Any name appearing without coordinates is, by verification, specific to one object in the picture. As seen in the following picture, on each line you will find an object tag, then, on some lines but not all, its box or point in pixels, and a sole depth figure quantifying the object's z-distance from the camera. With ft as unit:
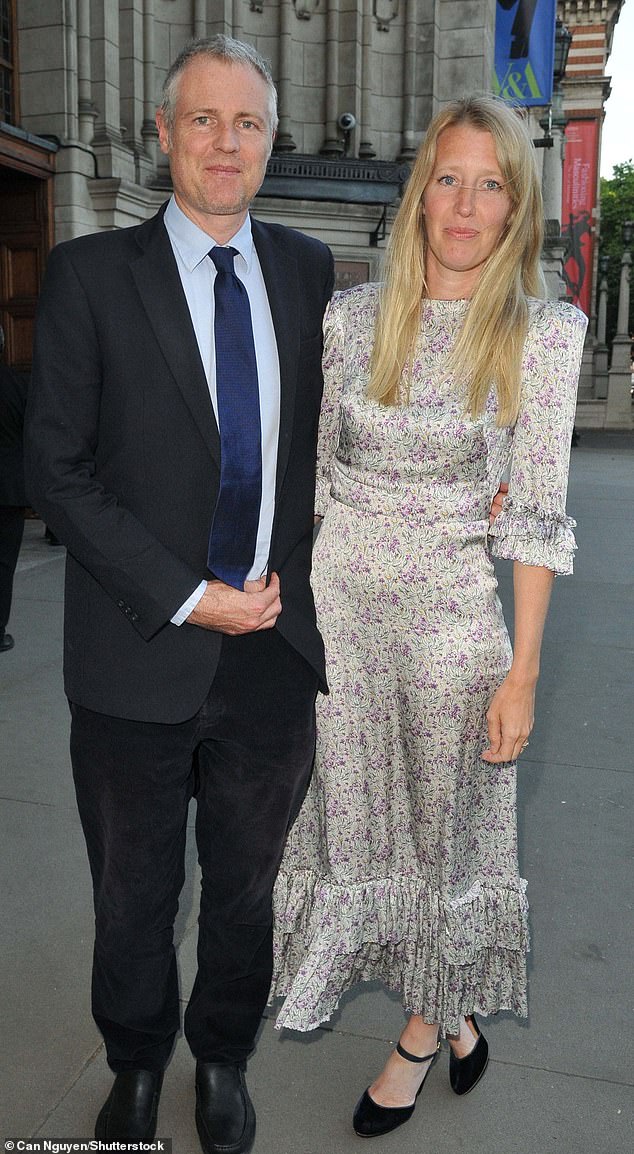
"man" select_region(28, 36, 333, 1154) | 6.82
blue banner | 49.85
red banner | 127.54
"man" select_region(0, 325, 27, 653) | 21.65
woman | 7.27
